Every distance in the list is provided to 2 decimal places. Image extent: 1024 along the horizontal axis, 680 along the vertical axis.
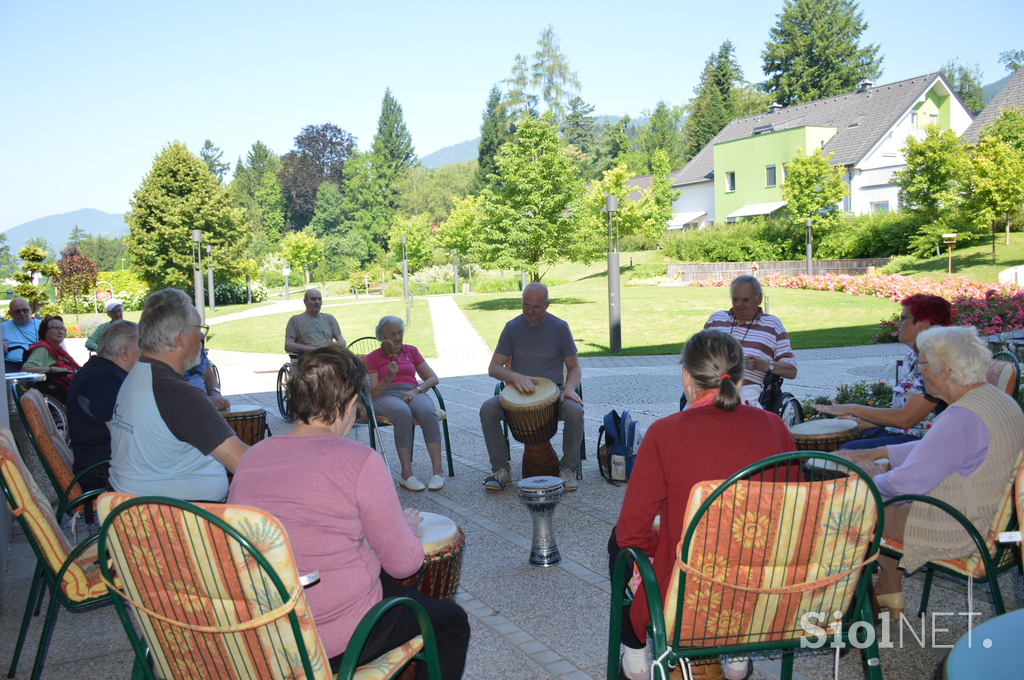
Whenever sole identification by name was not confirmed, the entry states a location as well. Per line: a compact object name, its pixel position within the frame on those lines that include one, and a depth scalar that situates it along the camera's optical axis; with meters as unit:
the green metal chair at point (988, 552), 2.61
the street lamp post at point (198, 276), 18.68
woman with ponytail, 2.37
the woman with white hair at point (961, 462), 2.79
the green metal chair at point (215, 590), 1.76
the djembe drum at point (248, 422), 5.84
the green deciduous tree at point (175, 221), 35.12
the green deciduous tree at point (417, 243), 46.38
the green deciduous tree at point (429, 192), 73.19
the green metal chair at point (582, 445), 5.97
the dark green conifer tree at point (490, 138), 67.50
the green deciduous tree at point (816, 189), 34.88
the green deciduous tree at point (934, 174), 28.09
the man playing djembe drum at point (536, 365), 5.79
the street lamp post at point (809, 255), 31.42
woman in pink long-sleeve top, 2.06
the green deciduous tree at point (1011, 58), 80.93
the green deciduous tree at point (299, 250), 56.69
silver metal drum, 4.14
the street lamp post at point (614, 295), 14.94
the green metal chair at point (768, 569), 2.04
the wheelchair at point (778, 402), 5.50
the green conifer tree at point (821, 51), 65.06
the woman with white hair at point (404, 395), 5.91
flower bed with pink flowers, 12.02
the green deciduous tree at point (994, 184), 26.33
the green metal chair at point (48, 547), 2.69
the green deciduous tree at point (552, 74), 56.50
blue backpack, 5.76
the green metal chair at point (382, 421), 6.11
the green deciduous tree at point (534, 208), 27.73
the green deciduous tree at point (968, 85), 71.12
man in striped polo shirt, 5.53
